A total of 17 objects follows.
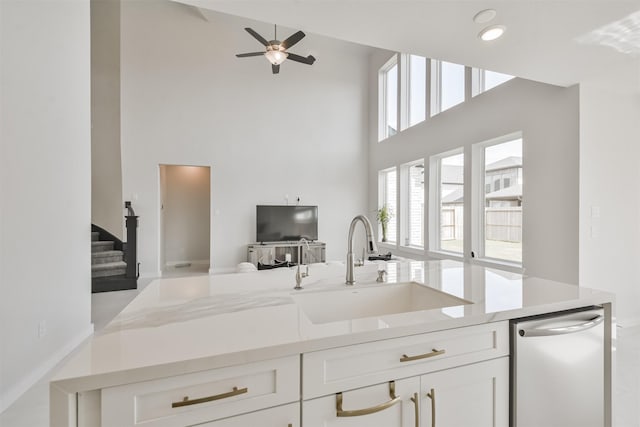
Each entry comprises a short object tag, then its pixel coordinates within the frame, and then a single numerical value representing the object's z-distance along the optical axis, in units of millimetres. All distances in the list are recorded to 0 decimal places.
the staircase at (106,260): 5027
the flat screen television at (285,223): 6746
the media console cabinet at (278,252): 6492
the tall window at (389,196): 6746
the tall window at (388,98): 6797
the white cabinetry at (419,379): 918
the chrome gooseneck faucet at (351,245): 1362
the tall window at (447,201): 4742
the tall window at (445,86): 4672
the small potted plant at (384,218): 6752
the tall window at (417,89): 5640
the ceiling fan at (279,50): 4079
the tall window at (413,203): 5918
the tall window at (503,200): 3793
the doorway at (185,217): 7398
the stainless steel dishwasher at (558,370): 1189
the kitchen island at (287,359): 749
